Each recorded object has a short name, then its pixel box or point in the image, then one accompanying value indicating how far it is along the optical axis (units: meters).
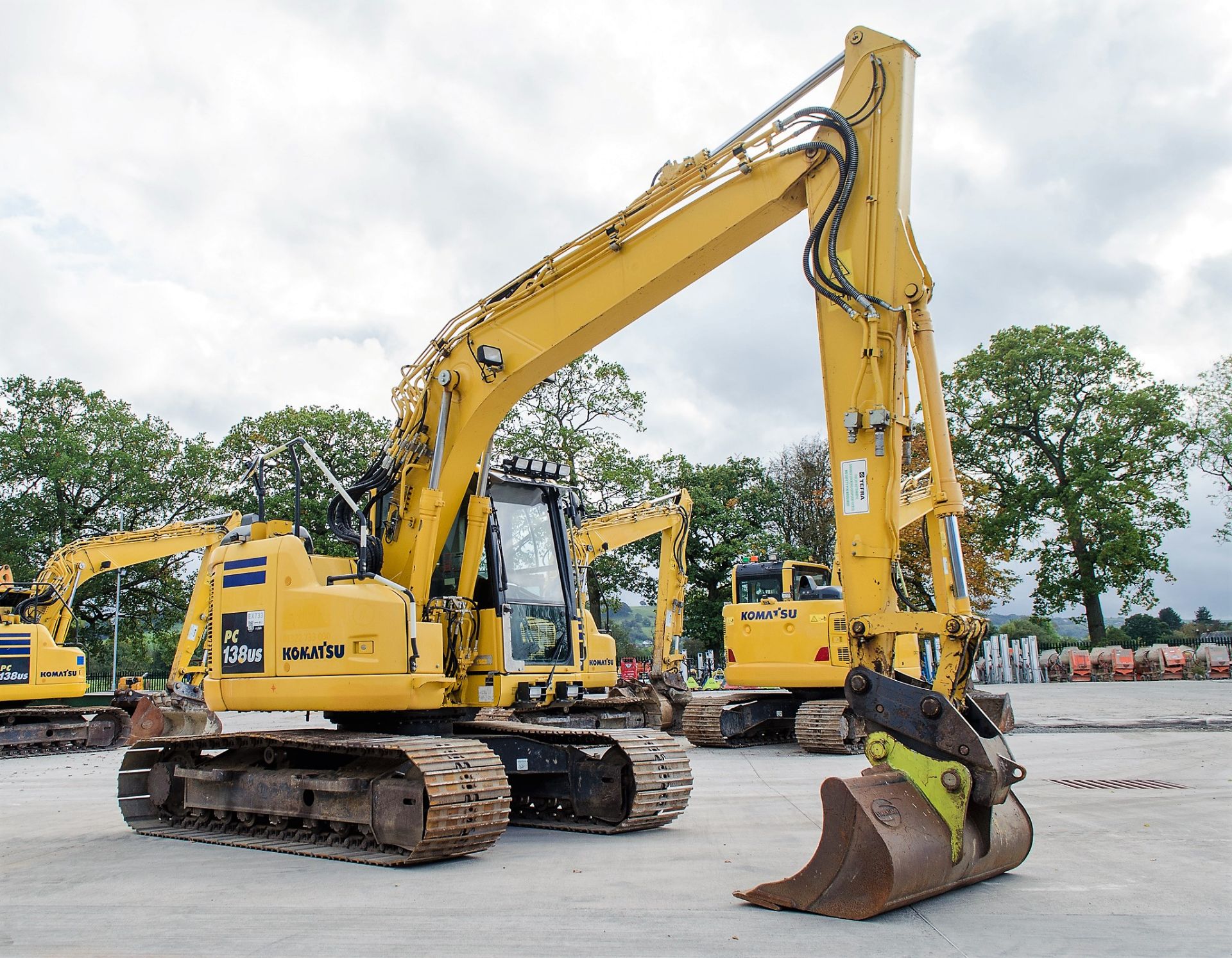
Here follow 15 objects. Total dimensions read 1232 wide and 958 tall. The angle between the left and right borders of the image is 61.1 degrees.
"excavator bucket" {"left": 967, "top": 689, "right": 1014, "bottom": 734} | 15.41
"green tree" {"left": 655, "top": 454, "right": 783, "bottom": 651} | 41.72
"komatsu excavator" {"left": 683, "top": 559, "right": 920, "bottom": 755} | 14.93
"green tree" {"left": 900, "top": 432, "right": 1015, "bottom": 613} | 40.16
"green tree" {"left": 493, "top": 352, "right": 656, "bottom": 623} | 35.44
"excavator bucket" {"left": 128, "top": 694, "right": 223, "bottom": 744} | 18.09
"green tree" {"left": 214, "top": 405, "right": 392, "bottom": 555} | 36.75
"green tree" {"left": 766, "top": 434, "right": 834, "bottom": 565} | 45.09
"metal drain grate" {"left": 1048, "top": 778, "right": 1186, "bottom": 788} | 10.95
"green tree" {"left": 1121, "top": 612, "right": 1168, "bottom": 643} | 49.22
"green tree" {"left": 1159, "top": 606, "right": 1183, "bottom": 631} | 55.07
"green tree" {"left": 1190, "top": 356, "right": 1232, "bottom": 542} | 39.72
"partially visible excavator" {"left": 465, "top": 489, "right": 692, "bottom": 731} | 19.25
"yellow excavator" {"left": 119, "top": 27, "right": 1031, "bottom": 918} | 5.89
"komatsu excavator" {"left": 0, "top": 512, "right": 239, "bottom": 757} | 17.75
